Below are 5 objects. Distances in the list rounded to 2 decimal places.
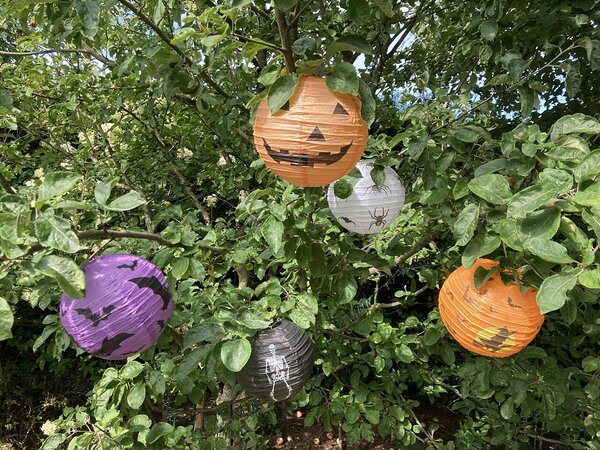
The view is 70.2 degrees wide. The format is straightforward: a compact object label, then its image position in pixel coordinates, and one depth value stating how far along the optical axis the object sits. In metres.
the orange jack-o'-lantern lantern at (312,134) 0.85
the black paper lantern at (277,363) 1.12
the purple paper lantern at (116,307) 0.91
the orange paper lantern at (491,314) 1.02
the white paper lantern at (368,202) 1.23
